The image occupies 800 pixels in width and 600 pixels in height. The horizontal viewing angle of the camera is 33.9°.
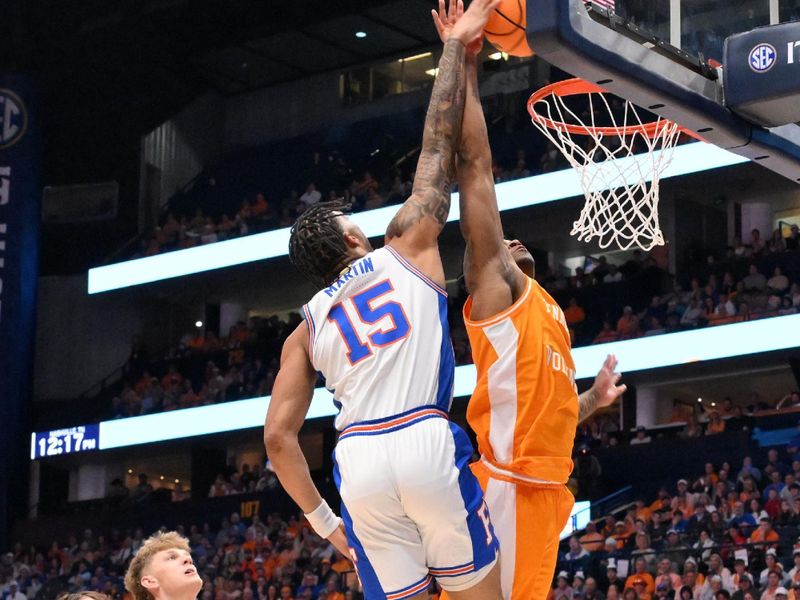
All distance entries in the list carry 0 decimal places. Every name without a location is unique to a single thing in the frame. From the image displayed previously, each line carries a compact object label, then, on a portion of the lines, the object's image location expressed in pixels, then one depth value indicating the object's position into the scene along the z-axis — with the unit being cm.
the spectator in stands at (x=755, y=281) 1842
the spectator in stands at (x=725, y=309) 1814
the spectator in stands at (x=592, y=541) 1473
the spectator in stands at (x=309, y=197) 2434
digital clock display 2408
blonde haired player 460
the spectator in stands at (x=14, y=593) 1969
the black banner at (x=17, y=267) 2569
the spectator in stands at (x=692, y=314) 1852
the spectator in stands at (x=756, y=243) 1920
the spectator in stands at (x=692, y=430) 1760
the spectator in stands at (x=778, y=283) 1803
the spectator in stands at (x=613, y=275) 2034
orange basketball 461
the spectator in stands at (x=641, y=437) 1803
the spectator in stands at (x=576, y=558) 1420
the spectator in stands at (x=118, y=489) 2441
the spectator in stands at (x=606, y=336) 1918
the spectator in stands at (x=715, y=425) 1730
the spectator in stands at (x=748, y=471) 1488
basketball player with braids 384
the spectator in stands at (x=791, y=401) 1748
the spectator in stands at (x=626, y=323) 1912
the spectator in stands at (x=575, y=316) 2011
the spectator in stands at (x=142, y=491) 2405
